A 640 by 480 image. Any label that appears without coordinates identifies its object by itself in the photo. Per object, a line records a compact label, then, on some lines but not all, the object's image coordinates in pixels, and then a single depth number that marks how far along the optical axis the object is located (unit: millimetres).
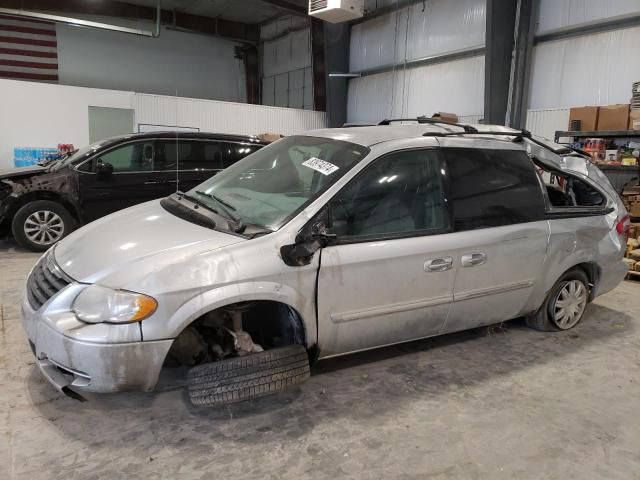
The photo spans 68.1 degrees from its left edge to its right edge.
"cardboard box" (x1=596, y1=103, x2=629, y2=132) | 6461
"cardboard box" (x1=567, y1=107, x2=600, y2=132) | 6789
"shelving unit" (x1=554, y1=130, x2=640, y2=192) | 6467
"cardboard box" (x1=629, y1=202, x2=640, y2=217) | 6262
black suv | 5512
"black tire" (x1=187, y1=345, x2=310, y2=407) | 2195
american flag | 10750
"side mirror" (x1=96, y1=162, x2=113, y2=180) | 5594
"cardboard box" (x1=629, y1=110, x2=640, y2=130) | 6266
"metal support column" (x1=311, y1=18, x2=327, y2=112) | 12242
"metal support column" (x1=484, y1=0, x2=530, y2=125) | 8297
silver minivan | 2074
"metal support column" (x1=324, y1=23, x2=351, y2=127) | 12148
